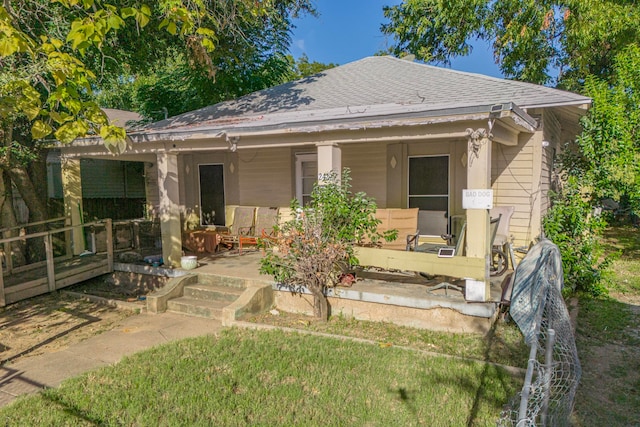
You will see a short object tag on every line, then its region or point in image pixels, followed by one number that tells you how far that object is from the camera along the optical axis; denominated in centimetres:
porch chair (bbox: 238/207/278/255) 966
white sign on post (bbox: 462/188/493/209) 529
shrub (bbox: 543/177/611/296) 718
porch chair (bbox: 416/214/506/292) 584
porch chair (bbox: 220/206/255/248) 964
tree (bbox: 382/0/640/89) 1238
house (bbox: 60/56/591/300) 575
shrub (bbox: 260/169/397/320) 574
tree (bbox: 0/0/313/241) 400
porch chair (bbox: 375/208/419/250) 742
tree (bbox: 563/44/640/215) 720
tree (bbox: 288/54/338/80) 3117
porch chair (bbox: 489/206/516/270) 698
